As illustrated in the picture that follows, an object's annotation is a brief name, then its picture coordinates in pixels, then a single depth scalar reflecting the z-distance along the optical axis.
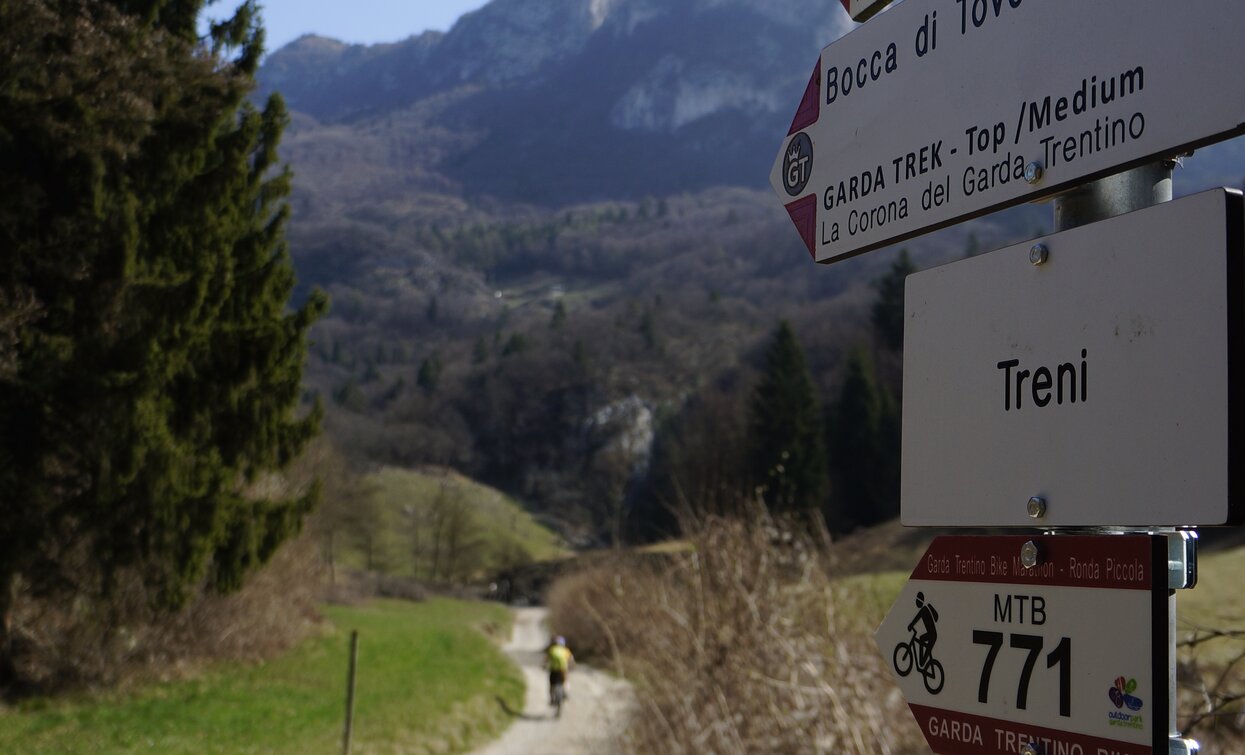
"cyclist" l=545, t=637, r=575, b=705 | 20.97
